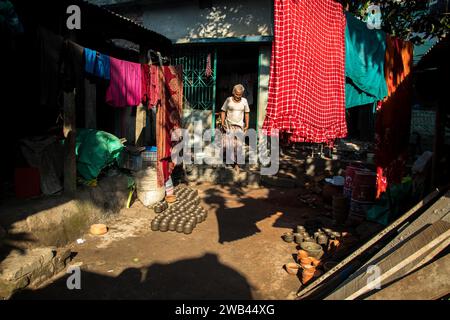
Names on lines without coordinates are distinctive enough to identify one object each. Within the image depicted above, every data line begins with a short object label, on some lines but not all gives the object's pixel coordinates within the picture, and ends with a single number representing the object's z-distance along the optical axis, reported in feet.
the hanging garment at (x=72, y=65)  15.28
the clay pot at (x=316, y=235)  16.11
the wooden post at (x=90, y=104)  25.11
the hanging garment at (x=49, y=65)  13.94
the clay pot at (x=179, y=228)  17.71
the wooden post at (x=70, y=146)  16.46
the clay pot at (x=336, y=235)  16.26
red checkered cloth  9.42
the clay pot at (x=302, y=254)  14.37
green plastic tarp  18.60
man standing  25.59
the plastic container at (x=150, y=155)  22.53
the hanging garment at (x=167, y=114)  22.04
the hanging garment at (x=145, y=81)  20.93
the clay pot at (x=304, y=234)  16.37
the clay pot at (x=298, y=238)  16.19
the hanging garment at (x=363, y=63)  12.76
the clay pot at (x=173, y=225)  17.94
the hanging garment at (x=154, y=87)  21.16
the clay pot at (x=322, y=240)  15.81
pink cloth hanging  18.57
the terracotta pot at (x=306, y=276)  12.58
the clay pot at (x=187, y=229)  17.57
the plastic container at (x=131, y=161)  21.62
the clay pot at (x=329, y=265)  12.69
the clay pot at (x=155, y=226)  18.03
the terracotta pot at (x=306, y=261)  13.72
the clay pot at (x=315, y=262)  13.70
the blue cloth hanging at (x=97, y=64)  16.47
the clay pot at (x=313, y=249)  14.65
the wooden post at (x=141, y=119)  24.40
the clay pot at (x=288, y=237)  16.72
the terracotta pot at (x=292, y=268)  13.44
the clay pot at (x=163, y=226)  17.95
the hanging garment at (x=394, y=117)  16.24
